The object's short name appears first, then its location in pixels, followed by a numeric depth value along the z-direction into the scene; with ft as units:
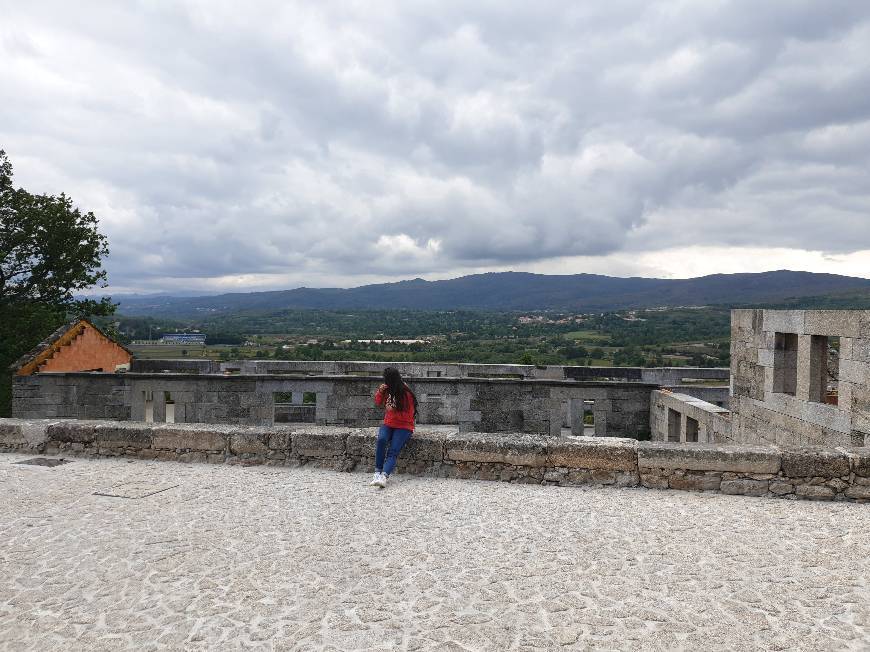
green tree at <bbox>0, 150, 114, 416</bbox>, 58.95
